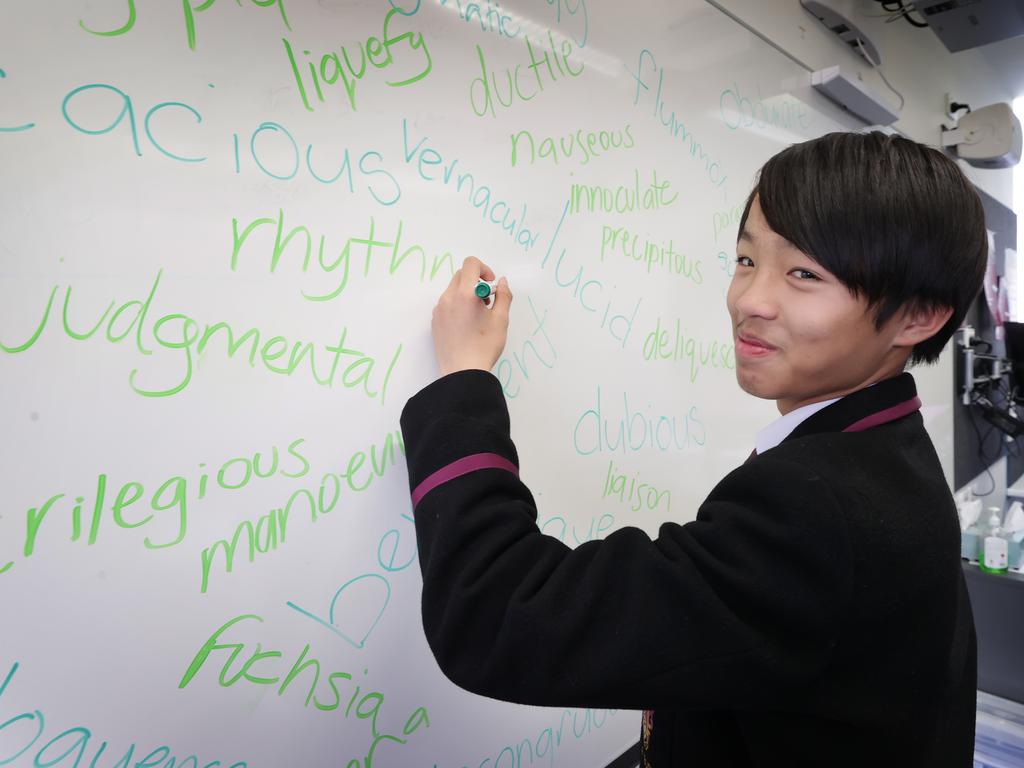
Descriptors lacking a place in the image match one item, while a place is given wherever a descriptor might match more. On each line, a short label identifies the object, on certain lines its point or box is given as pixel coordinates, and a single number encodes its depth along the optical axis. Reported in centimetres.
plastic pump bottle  159
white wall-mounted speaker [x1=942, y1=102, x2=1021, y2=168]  190
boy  42
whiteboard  46
